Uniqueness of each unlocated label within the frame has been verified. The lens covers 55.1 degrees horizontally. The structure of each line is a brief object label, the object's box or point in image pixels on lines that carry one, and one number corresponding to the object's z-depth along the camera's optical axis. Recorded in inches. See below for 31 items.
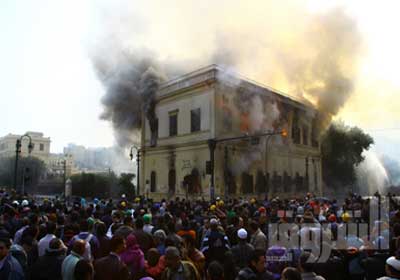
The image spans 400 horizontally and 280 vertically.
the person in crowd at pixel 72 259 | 178.9
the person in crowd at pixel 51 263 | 190.5
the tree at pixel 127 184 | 1840.8
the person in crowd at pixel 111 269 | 177.0
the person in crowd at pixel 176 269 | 180.2
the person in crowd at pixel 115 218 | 356.1
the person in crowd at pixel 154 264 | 201.1
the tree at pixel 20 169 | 2289.6
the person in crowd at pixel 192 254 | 215.5
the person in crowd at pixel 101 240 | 240.8
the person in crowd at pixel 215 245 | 269.0
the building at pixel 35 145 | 3519.2
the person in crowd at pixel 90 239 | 244.0
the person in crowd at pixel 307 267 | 167.2
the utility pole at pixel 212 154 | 1142.7
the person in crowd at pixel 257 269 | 172.2
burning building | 1278.3
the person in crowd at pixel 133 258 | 205.2
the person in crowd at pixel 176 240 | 226.8
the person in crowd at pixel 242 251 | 235.4
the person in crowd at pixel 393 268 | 155.8
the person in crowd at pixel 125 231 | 241.8
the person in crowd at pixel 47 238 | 229.0
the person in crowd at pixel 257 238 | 280.2
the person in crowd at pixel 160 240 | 252.1
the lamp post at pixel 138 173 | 1483.8
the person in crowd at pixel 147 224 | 308.2
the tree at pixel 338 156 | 2082.9
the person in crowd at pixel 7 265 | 172.6
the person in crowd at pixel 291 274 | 146.0
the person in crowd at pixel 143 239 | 258.2
